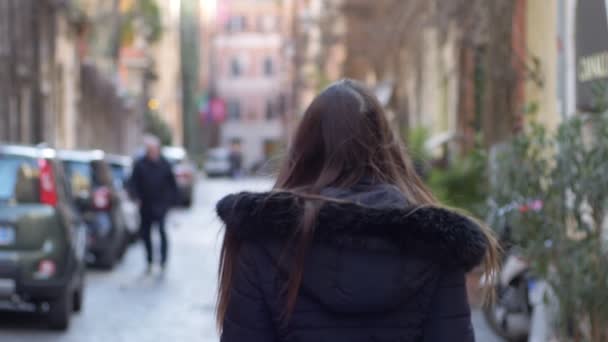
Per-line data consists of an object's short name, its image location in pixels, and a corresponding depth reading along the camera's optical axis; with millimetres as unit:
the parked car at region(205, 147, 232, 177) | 70312
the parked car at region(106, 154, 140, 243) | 19250
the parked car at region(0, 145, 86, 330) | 10109
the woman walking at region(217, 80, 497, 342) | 3121
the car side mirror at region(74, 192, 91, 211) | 13788
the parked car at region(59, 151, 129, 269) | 16297
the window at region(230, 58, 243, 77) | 102312
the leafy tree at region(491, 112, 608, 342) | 6730
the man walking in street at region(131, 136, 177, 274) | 15523
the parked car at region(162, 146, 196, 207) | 34438
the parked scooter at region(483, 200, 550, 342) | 9164
